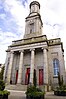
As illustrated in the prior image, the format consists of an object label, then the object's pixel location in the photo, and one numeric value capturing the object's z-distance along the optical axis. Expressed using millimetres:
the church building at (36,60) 12539
